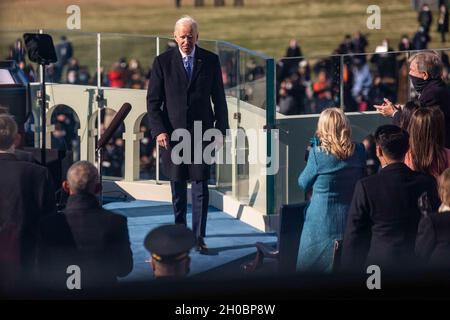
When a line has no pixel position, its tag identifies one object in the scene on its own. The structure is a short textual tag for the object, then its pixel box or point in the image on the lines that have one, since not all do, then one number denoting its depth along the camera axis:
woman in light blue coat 16.33
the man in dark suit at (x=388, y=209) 14.96
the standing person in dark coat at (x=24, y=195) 15.61
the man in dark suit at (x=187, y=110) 19.66
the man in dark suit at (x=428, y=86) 18.67
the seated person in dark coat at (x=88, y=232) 14.35
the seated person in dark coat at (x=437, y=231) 14.52
